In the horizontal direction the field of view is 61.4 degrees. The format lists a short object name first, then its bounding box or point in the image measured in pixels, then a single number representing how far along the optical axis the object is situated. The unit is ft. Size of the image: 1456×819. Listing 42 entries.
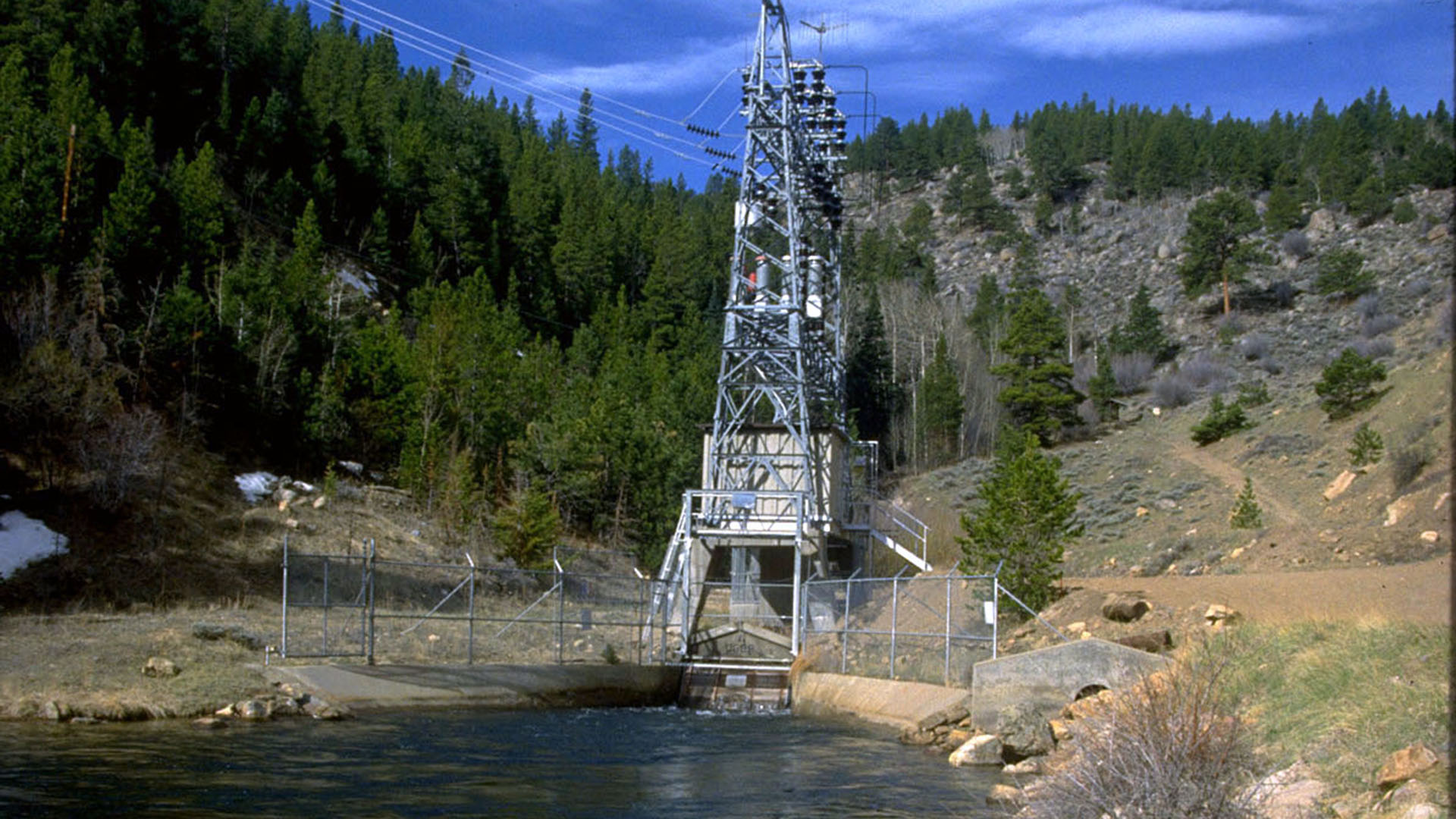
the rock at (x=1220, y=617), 68.95
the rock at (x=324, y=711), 72.54
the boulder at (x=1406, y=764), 35.17
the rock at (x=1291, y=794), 34.99
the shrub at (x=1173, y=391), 247.29
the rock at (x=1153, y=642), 66.64
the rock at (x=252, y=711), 70.03
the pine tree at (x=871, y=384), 257.55
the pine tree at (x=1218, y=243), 289.94
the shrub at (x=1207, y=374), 251.39
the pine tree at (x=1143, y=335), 275.18
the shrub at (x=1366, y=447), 130.72
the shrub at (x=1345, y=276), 272.51
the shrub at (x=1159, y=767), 32.68
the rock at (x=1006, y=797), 48.67
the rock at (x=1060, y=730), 60.34
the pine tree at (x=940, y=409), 245.86
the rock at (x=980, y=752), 62.08
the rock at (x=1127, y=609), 76.95
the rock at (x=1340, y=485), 132.03
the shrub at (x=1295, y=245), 321.73
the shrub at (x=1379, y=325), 232.73
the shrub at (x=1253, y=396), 209.26
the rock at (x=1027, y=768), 56.90
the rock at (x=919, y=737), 71.26
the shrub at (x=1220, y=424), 194.90
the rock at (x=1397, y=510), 104.73
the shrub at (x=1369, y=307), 248.93
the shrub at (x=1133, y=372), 271.28
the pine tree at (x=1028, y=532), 90.22
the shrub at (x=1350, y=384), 164.76
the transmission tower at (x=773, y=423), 118.11
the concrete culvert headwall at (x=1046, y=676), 64.23
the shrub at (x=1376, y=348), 205.16
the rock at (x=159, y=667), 71.61
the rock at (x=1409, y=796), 33.68
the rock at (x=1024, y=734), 59.57
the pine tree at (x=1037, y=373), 226.79
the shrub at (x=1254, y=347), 262.67
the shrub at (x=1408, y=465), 113.91
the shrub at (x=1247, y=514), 124.98
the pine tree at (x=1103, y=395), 242.37
